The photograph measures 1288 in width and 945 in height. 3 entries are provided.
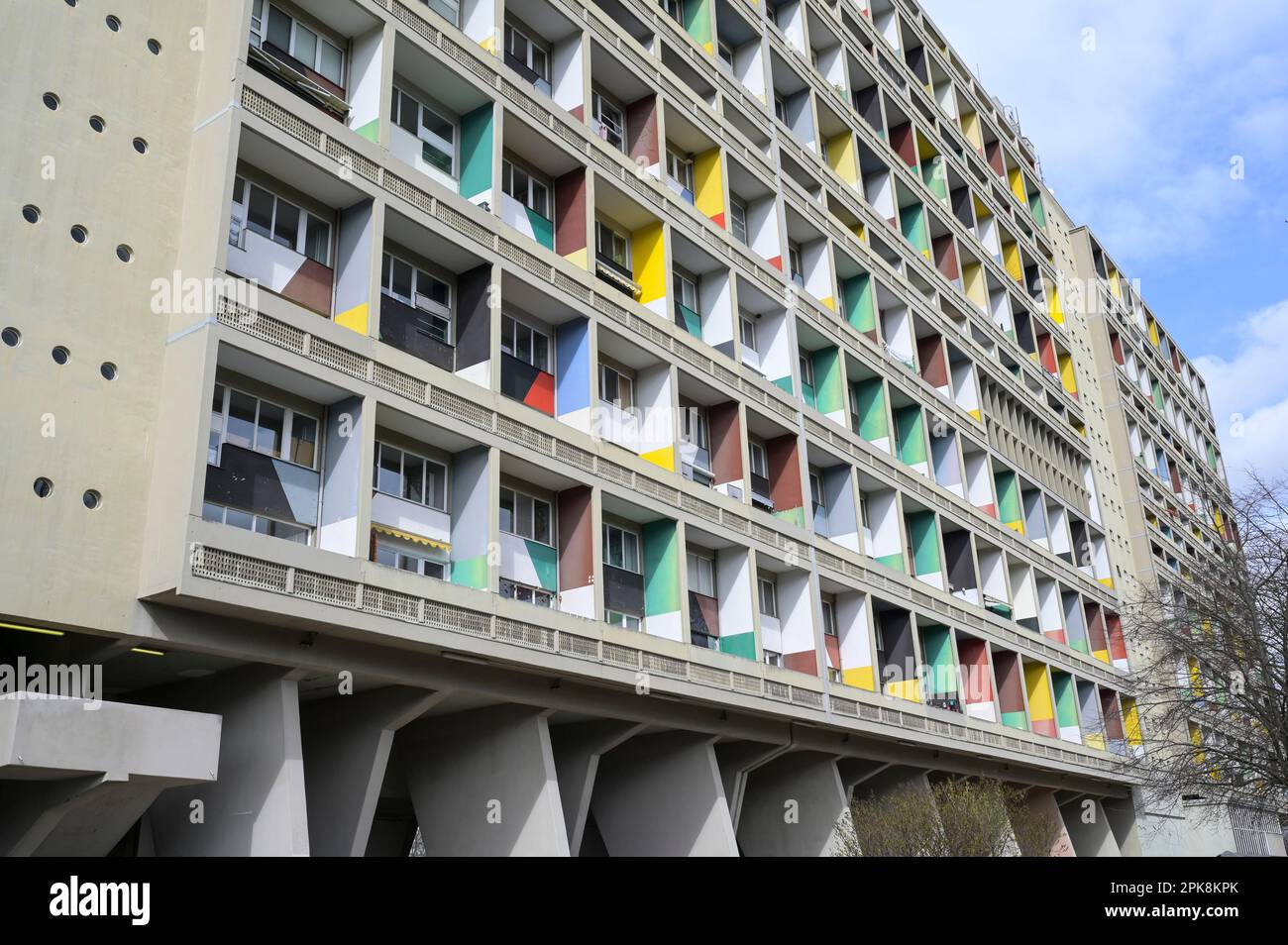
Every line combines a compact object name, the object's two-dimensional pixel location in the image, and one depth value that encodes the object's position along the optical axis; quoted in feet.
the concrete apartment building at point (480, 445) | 50.06
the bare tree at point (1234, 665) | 92.79
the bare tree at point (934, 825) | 79.20
